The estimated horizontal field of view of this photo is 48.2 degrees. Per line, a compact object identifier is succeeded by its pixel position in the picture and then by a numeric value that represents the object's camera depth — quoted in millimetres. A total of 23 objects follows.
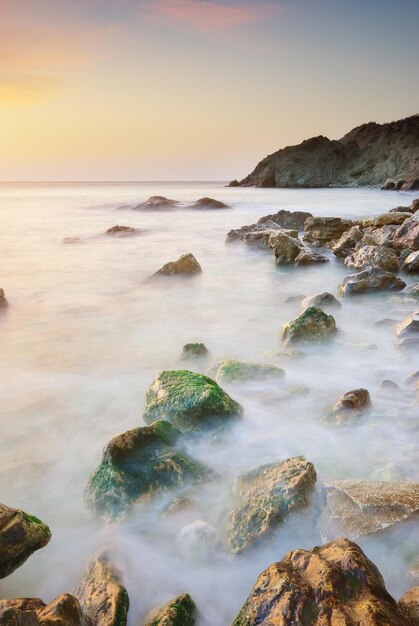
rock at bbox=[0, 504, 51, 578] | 2305
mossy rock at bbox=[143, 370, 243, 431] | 3762
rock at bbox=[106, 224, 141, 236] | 17906
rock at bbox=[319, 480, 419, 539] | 2605
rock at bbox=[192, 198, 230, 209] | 29569
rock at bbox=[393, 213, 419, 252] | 9820
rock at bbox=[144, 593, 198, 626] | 2137
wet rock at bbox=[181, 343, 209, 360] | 5516
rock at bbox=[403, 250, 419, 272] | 8883
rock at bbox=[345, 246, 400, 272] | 9000
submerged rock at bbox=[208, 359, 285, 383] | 4711
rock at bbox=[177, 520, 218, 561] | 2699
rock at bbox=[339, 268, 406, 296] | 7988
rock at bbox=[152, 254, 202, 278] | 10062
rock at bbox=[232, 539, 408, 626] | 1745
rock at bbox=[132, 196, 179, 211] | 29359
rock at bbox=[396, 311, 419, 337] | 5715
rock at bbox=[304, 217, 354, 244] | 13070
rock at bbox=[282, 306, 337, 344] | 5668
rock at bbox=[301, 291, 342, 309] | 7176
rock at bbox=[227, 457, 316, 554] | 2688
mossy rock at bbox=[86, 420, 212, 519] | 3051
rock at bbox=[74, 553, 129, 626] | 2188
